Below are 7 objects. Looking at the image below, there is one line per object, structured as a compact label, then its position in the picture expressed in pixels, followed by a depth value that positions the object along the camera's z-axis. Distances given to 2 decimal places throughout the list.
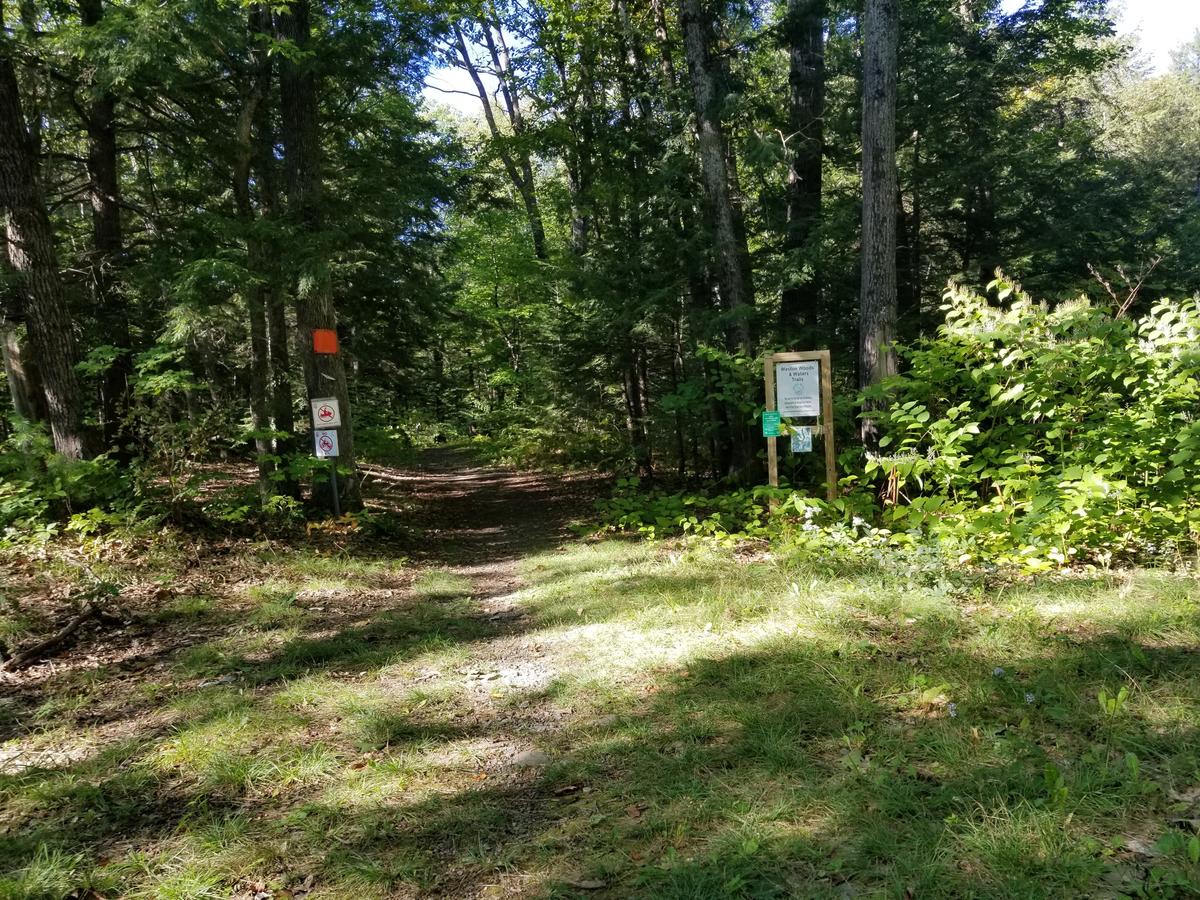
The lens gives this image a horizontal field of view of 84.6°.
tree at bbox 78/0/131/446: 8.75
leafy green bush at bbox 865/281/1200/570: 4.87
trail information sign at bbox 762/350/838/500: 7.22
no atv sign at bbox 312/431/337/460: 8.85
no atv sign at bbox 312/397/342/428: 8.97
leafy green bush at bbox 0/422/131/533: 6.79
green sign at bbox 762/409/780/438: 7.34
